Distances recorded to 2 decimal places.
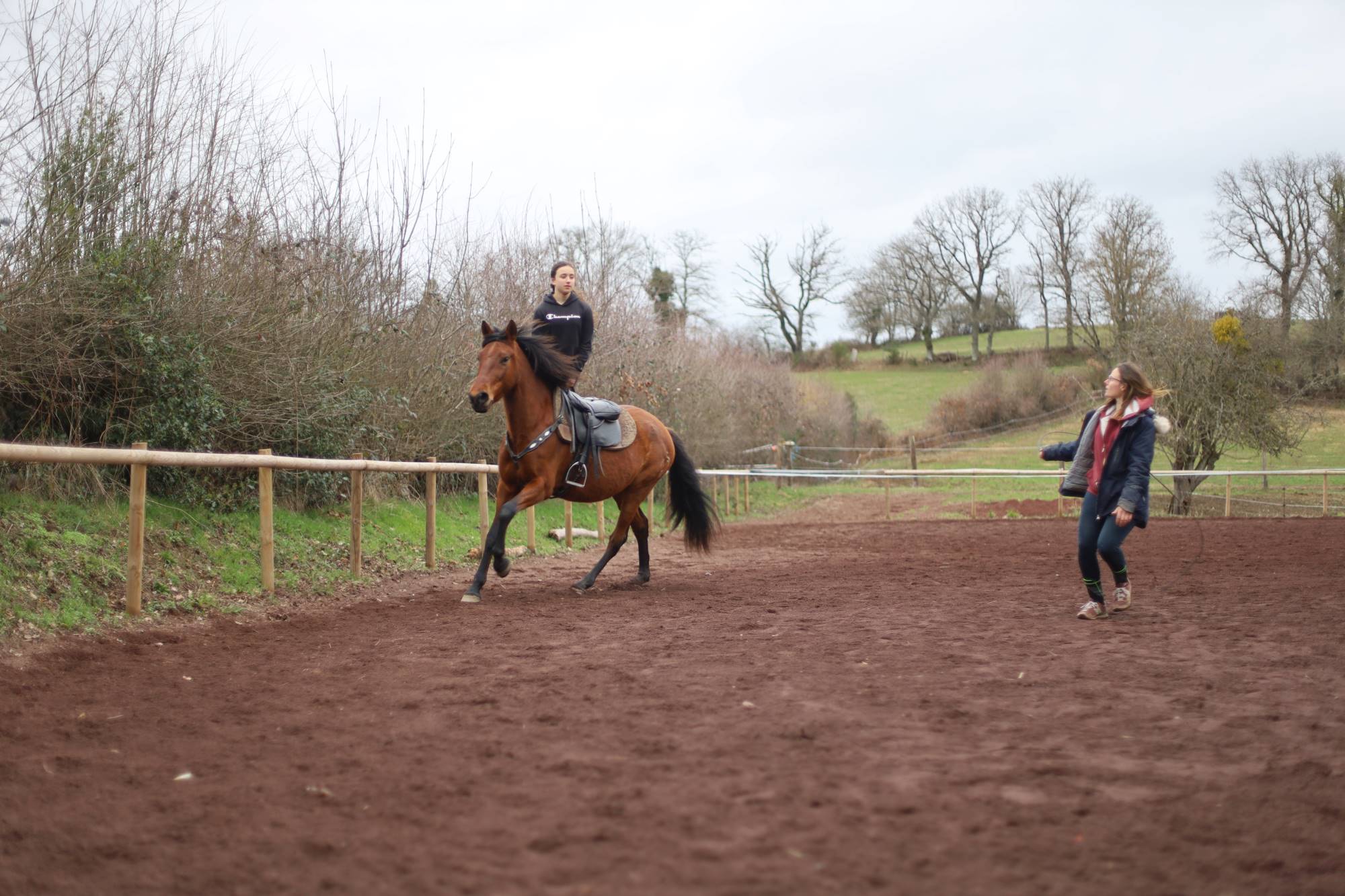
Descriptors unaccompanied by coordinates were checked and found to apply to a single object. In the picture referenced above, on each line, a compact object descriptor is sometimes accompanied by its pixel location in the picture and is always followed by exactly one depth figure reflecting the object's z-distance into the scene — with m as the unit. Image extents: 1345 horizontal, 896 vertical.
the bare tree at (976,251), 57.91
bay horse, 7.93
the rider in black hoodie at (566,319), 8.77
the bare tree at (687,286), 52.00
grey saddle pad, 8.87
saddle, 8.56
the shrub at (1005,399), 43.22
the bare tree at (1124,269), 39.31
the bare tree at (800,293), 60.00
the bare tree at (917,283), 60.25
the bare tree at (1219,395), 24.16
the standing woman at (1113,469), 6.87
